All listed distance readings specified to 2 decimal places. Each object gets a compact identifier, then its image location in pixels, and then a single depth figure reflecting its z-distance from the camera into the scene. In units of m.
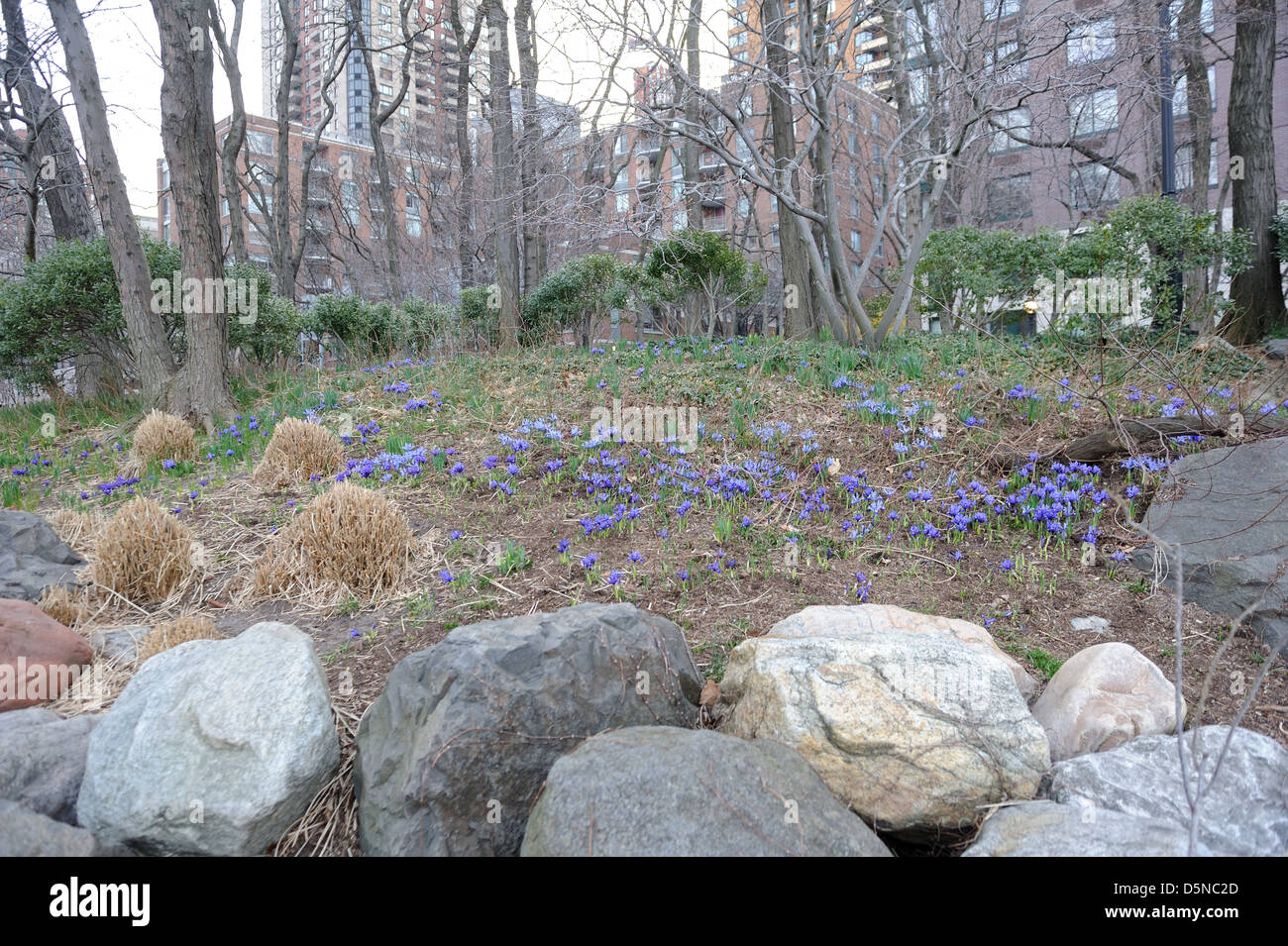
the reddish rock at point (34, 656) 2.92
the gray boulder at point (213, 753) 2.32
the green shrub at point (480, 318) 11.36
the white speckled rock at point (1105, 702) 2.69
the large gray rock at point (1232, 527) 3.51
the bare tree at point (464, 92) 15.17
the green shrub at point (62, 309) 8.27
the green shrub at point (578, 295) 11.71
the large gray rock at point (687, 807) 1.95
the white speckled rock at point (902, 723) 2.44
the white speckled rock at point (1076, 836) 2.04
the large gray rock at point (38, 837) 2.05
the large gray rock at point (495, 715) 2.33
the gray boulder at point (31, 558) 3.75
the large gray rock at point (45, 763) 2.41
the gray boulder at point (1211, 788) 2.18
